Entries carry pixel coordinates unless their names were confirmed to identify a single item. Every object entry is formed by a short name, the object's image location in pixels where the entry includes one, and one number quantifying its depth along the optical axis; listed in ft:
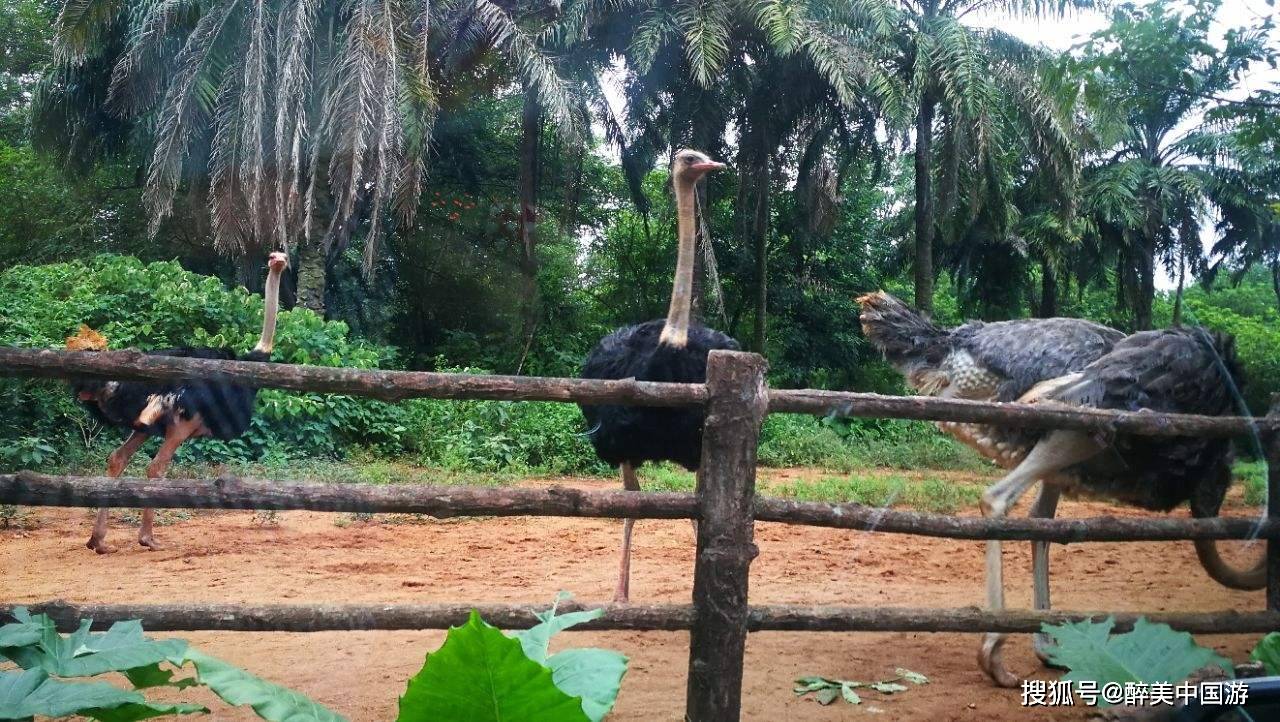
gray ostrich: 12.45
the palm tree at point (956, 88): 43.55
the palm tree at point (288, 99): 35.55
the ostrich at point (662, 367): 14.32
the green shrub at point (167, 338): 22.85
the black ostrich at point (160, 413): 16.80
